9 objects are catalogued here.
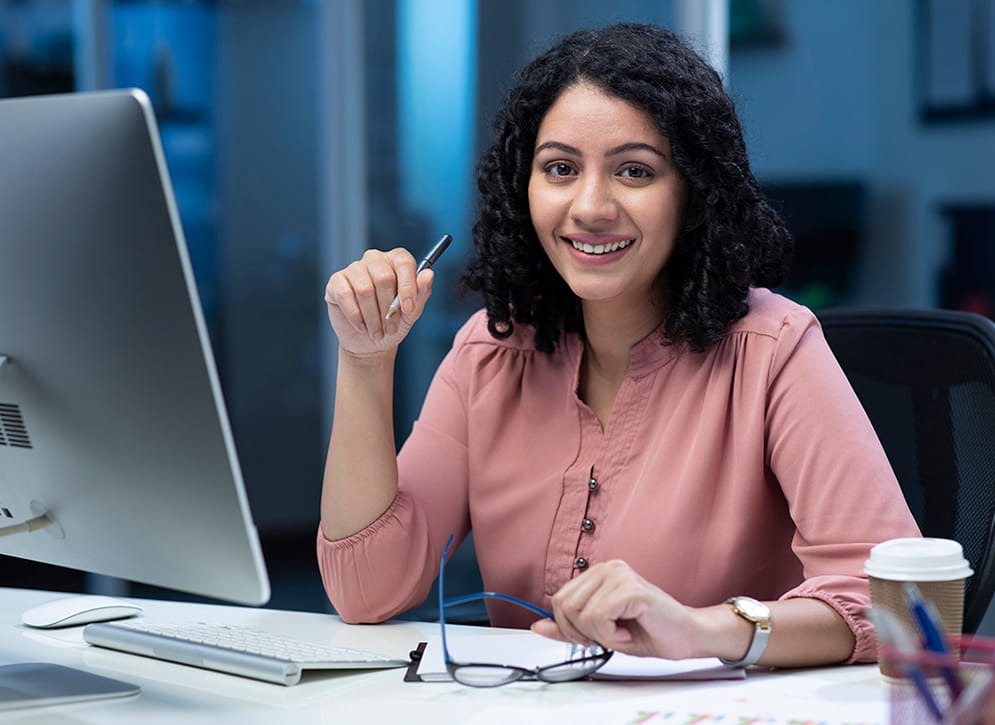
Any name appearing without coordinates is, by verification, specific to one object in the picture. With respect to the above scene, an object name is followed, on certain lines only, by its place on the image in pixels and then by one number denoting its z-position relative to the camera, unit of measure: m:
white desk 2.11
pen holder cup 1.81
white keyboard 2.20
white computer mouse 2.41
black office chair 2.52
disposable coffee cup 2.10
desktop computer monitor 2.02
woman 2.42
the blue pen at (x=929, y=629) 1.90
